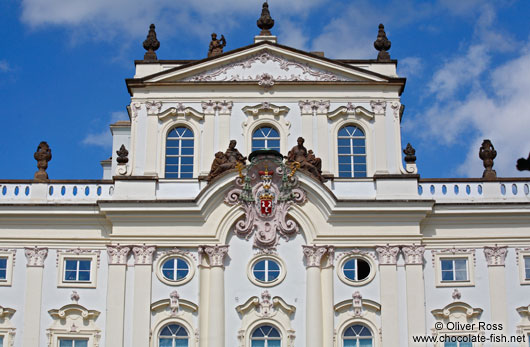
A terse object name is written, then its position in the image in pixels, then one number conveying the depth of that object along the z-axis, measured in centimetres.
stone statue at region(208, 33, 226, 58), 3200
